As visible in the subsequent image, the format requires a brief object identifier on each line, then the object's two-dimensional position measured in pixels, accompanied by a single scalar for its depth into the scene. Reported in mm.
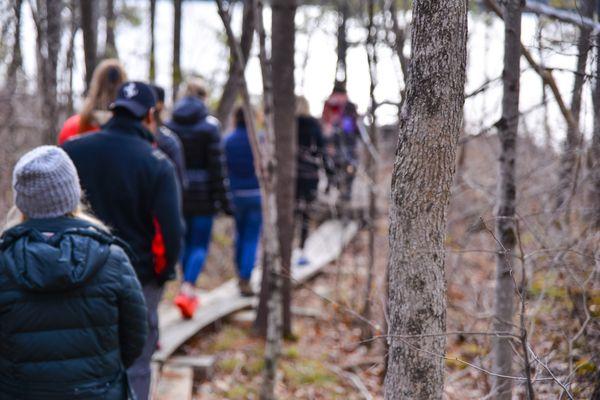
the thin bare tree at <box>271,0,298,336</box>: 6152
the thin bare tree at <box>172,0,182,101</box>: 10023
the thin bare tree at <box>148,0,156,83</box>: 11062
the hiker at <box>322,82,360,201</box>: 8258
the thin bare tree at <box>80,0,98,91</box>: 6457
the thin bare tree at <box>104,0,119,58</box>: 9692
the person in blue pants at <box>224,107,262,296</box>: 7234
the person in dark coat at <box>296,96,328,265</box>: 8383
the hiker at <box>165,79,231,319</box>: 6062
